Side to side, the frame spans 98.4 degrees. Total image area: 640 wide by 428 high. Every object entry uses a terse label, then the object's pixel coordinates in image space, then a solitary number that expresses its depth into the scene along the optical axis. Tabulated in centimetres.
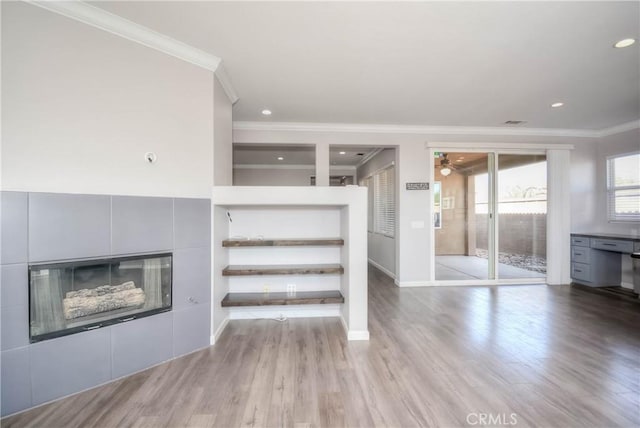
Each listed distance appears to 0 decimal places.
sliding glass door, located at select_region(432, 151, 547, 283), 503
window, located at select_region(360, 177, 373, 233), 715
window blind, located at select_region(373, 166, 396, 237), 566
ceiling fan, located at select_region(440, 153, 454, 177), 506
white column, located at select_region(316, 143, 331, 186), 481
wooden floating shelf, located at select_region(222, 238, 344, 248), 303
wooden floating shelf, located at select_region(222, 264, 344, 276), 307
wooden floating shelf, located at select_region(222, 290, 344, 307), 307
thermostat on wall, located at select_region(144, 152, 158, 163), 237
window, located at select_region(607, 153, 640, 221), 467
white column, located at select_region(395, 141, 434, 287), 493
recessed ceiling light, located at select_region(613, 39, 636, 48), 239
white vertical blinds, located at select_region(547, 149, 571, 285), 498
